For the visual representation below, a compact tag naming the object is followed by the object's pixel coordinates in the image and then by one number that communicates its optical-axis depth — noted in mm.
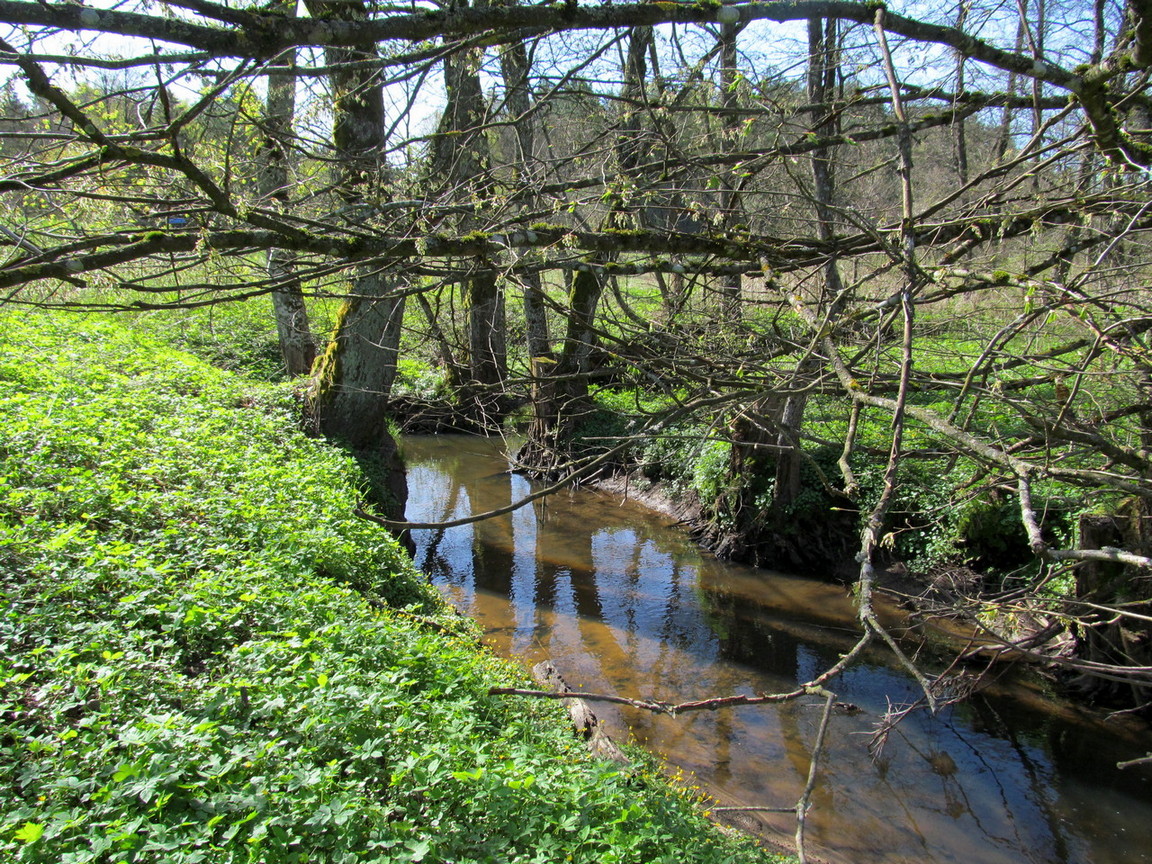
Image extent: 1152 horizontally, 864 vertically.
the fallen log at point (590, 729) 5270
